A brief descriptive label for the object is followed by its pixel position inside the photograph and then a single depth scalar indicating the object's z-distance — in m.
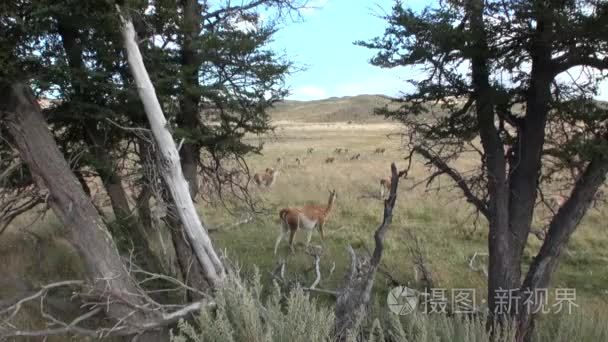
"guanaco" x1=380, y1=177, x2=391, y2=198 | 20.42
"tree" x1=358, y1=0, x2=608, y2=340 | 6.99
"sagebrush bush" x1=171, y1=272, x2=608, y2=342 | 4.11
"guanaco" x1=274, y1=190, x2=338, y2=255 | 13.58
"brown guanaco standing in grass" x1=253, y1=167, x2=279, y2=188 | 22.90
